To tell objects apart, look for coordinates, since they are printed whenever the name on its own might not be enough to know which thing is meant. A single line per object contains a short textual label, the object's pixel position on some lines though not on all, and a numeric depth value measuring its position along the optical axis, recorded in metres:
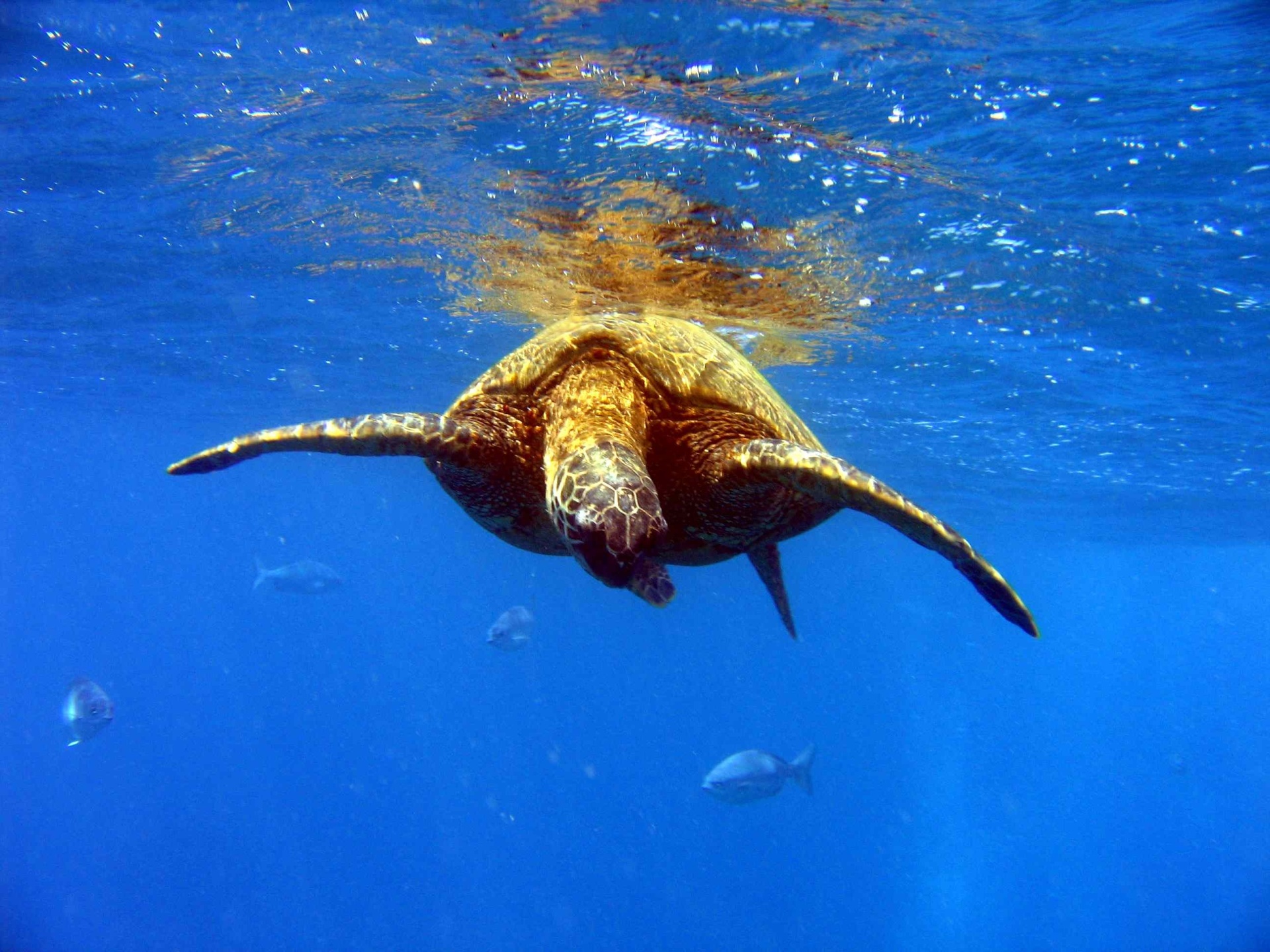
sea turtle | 2.99
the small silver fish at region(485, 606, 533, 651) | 15.33
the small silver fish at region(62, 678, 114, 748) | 12.30
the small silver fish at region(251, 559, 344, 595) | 18.56
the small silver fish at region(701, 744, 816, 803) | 14.30
